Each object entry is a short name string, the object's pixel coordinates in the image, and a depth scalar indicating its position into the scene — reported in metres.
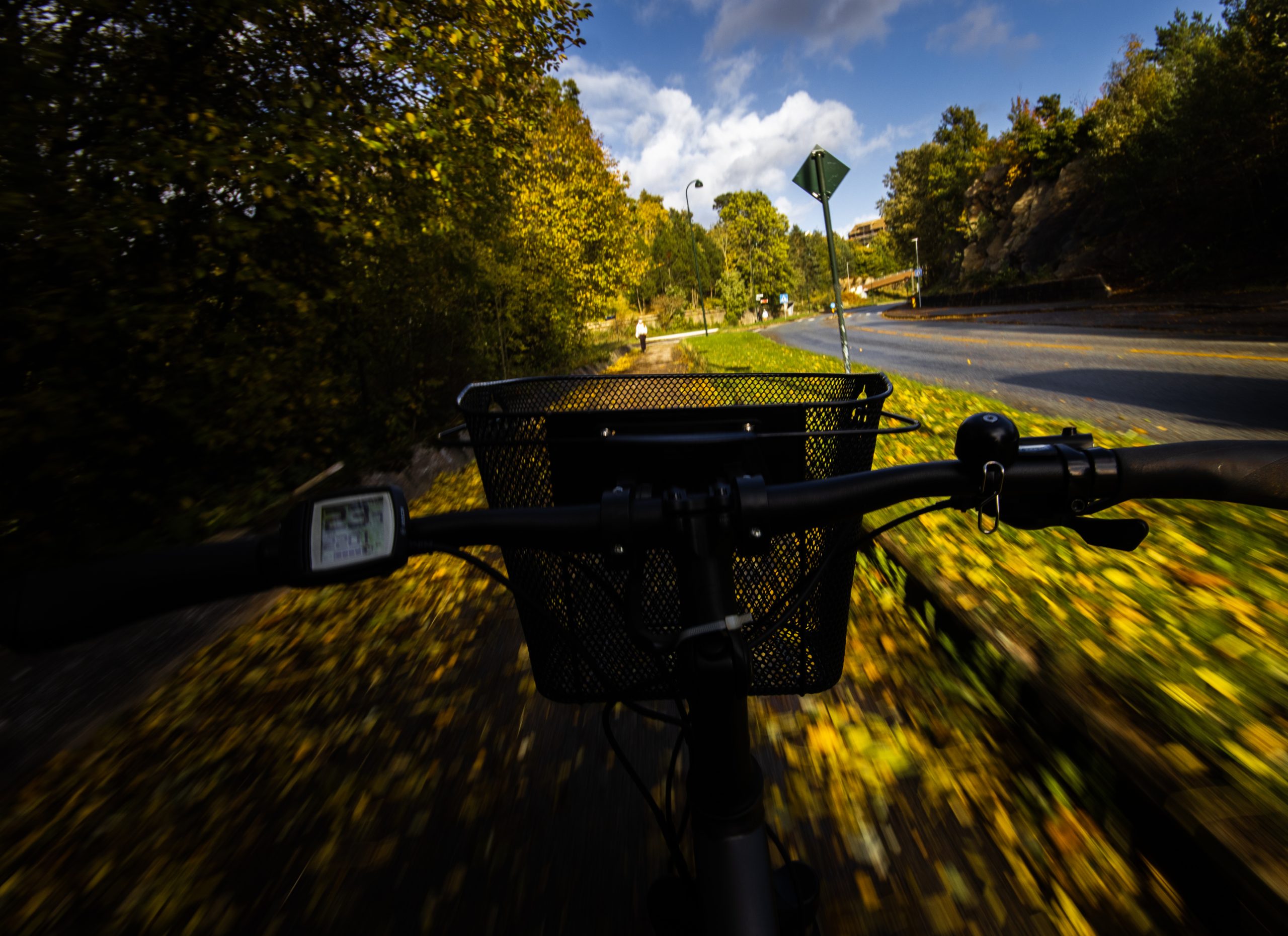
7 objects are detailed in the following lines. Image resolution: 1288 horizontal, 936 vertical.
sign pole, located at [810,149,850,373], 8.90
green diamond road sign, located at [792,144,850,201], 9.09
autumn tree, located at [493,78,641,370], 12.81
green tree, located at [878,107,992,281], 49.47
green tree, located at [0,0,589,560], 3.07
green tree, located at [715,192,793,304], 66.56
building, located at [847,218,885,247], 146.00
